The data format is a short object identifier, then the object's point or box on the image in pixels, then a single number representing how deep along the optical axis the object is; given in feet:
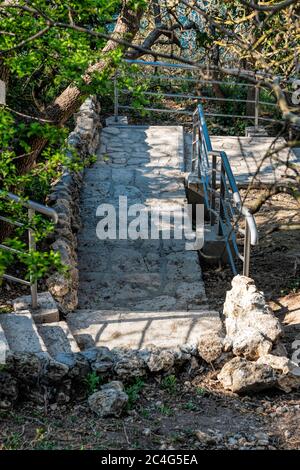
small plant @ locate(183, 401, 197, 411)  16.56
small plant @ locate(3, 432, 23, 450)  14.25
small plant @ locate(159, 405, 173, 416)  16.20
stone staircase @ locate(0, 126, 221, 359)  20.93
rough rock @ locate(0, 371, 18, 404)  16.05
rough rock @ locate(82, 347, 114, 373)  17.29
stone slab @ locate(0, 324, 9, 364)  16.39
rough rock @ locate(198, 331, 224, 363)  18.43
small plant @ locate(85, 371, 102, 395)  16.76
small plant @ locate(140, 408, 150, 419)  16.04
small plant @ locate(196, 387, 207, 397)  17.28
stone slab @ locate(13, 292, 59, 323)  21.62
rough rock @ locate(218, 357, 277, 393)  17.03
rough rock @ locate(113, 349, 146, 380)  17.37
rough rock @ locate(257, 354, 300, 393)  17.38
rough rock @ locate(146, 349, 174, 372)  17.72
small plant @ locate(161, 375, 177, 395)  17.47
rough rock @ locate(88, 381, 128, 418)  15.74
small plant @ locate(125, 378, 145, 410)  16.48
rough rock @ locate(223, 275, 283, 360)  18.51
